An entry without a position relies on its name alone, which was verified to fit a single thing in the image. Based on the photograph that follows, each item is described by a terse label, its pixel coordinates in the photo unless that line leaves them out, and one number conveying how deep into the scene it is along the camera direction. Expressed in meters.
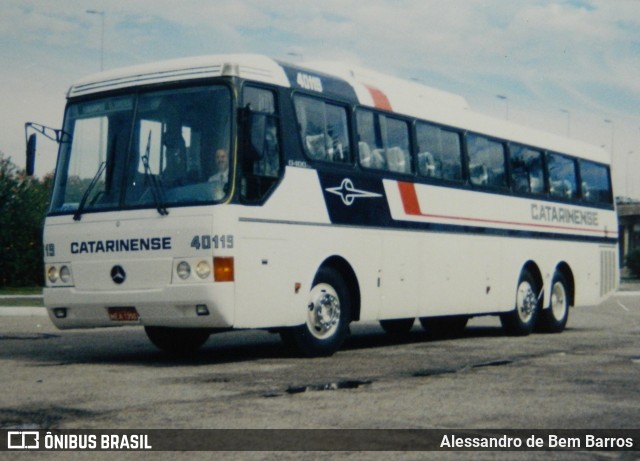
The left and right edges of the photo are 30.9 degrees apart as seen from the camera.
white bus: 12.02
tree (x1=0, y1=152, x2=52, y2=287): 45.59
